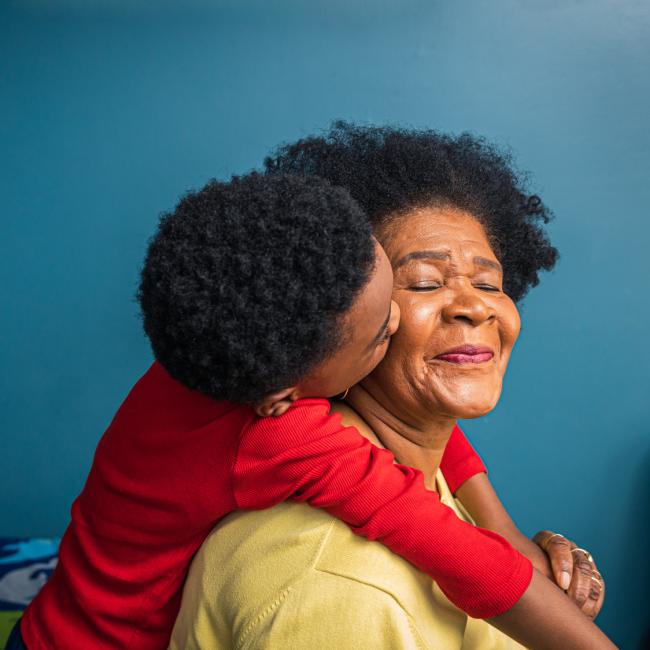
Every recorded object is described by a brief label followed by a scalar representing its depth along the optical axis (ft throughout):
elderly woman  2.85
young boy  2.60
